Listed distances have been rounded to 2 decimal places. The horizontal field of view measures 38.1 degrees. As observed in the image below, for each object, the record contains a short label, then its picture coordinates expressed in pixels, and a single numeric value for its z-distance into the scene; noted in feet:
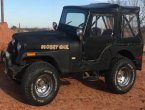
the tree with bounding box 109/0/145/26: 60.63
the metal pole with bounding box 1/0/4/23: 35.68
